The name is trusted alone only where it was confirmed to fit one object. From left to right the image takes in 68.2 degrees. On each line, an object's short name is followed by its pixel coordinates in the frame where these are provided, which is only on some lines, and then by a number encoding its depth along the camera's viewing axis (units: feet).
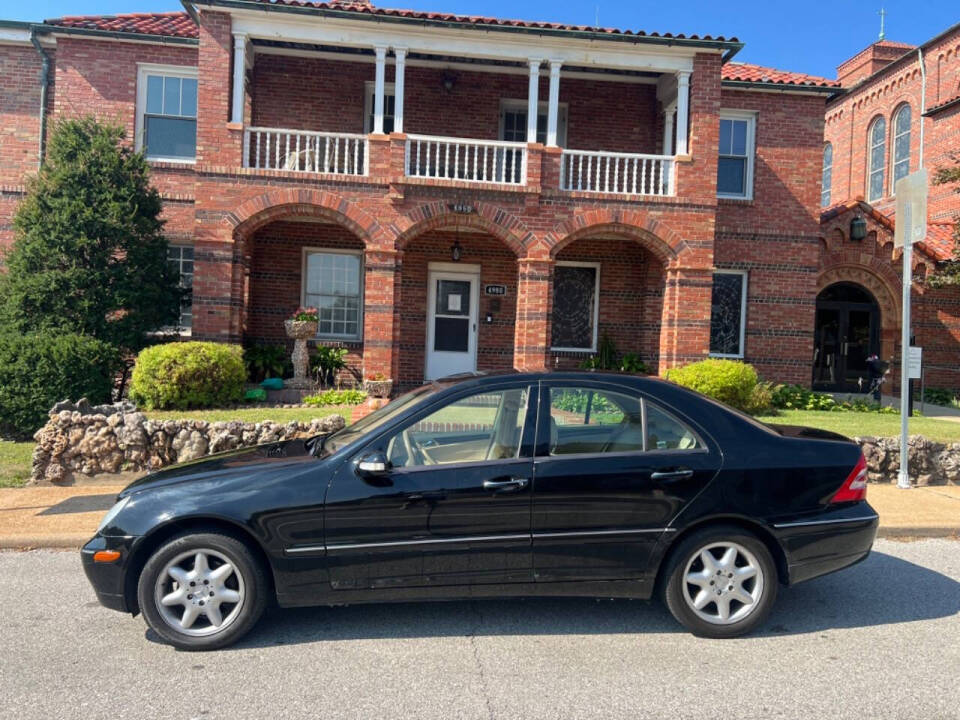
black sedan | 13.17
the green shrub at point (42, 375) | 33.55
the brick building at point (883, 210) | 56.13
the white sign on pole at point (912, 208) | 26.68
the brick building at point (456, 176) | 42.80
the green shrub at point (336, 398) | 40.04
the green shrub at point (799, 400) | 45.83
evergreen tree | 36.98
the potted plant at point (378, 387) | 41.83
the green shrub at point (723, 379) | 38.70
